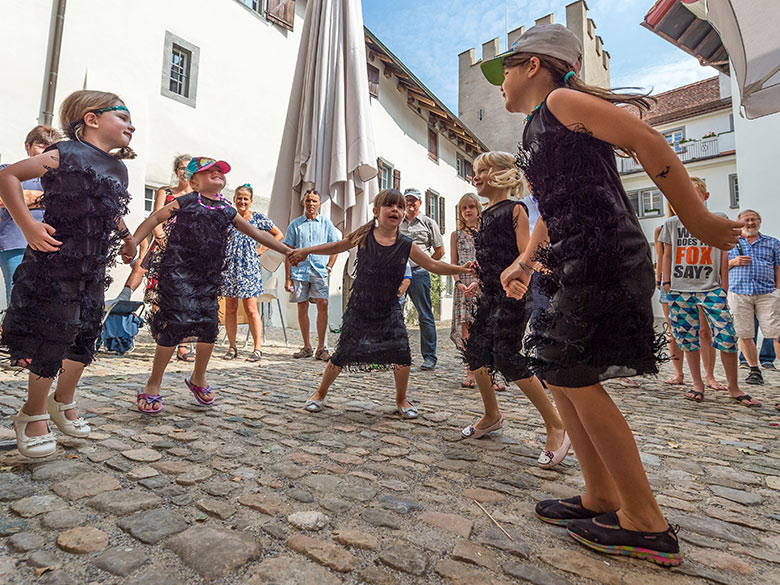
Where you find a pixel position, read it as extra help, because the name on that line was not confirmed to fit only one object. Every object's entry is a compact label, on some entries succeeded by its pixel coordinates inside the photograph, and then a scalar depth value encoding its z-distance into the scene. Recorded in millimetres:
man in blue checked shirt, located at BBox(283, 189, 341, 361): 5688
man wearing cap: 5621
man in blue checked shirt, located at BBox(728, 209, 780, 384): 5008
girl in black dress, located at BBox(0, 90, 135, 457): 2035
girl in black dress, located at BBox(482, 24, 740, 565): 1354
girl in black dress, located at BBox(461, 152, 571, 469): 2357
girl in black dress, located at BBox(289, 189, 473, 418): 3129
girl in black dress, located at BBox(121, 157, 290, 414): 2922
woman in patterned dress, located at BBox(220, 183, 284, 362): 5512
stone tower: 26433
